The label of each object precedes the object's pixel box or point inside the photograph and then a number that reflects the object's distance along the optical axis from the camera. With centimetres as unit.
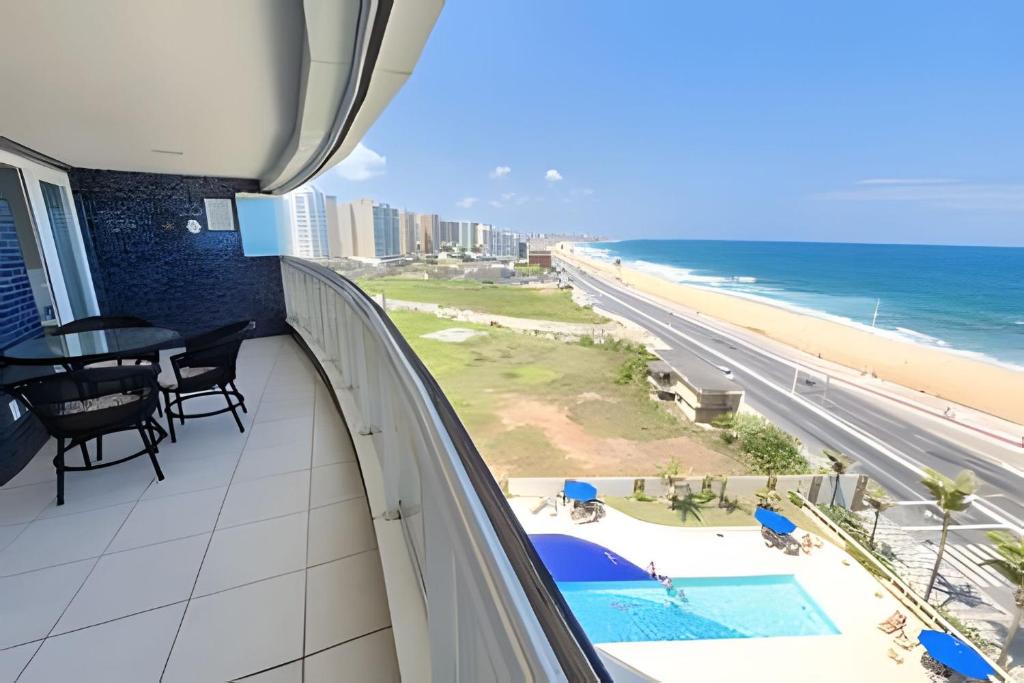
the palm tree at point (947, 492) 1041
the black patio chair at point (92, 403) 209
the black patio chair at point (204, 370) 280
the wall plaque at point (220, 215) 543
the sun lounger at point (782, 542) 997
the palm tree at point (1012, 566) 834
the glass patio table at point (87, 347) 245
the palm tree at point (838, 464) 1367
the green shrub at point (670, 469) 1330
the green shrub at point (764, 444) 1600
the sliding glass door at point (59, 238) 372
